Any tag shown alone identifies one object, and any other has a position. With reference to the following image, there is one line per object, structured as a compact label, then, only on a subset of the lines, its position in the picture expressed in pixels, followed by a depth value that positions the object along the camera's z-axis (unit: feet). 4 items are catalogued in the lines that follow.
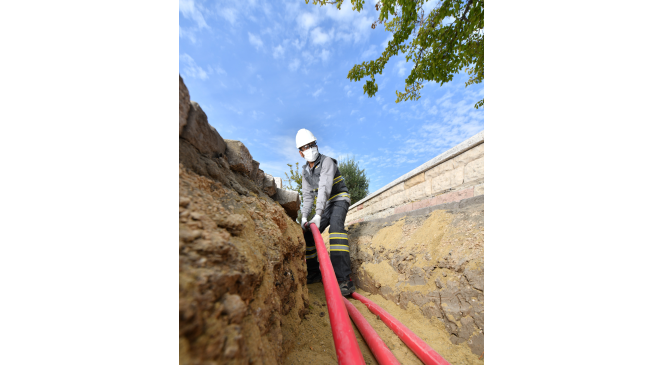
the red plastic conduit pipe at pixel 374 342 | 4.27
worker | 8.89
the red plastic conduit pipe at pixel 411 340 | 4.32
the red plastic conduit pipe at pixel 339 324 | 3.73
